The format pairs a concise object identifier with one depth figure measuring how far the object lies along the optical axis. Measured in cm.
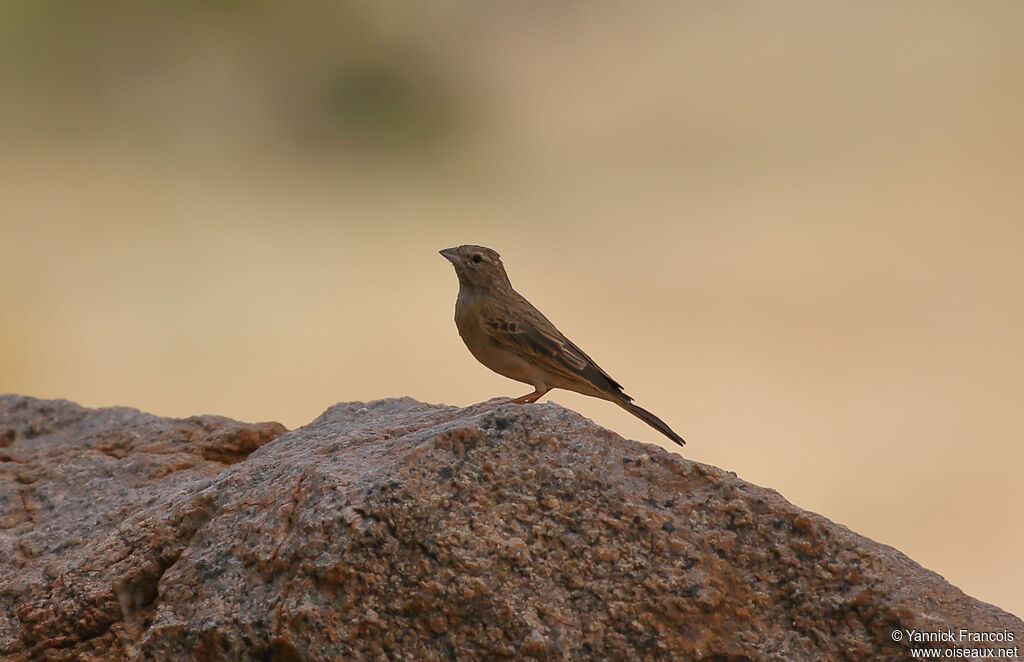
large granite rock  733
